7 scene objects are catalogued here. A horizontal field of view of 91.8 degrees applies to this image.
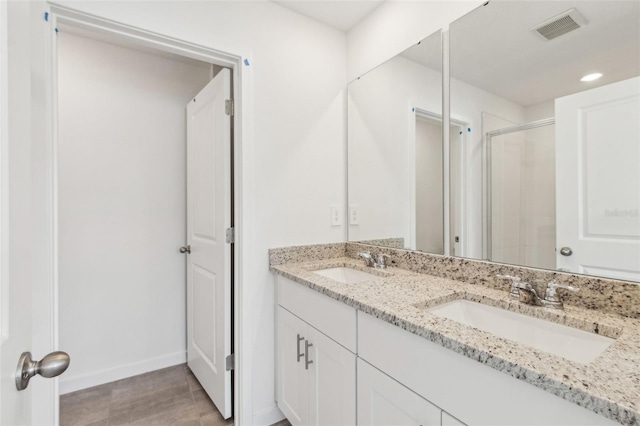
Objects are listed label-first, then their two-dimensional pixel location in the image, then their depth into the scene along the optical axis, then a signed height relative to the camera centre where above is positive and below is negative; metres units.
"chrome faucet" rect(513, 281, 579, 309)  1.03 -0.28
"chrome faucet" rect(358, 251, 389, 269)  1.70 -0.26
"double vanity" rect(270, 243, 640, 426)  0.64 -0.37
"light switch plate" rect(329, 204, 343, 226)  1.99 -0.01
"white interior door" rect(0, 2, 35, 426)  0.46 +0.01
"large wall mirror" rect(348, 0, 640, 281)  0.98 +0.29
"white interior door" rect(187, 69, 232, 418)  1.72 -0.16
